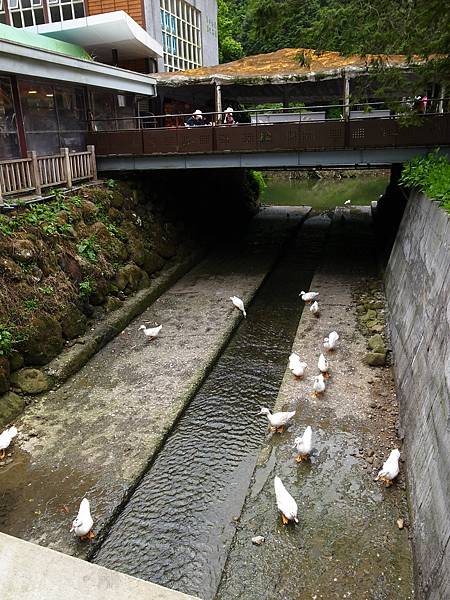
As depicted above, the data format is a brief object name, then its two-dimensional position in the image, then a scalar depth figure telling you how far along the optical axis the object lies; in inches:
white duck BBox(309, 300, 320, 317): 450.3
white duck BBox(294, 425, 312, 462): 257.8
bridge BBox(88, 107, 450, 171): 489.4
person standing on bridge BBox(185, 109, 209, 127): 631.2
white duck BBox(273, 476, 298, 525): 218.5
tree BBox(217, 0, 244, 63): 1657.2
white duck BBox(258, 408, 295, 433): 283.4
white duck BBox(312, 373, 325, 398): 315.9
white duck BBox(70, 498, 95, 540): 215.8
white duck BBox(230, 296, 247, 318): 465.4
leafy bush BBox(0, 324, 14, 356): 322.0
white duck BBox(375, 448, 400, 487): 237.9
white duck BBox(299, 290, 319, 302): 477.7
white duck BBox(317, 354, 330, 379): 336.2
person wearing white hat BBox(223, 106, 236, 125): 665.8
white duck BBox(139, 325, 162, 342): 409.4
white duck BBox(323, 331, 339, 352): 373.4
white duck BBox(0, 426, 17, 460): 271.1
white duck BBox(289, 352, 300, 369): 338.6
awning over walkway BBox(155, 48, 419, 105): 618.8
